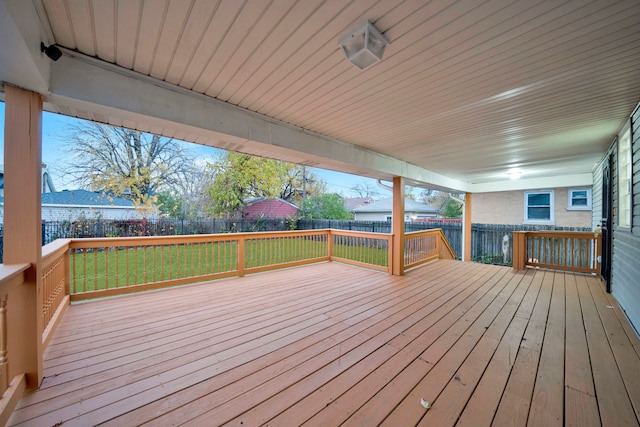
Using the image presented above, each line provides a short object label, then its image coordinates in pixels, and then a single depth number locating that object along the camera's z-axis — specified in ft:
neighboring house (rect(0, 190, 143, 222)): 24.99
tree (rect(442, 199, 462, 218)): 61.31
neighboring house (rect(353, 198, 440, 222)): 51.26
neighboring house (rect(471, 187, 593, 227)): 25.41
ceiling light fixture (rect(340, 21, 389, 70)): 5.37
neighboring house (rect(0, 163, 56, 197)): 31.75
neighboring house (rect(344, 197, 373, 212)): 81.22
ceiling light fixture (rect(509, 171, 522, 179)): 21.77
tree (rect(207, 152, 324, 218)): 36.86
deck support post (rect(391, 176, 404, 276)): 17.15
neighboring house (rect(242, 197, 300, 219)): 41.56
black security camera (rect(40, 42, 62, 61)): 5.58
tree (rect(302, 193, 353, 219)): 45.19
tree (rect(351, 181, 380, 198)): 94.17
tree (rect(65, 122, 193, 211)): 31.37
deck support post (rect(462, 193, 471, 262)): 27.61
